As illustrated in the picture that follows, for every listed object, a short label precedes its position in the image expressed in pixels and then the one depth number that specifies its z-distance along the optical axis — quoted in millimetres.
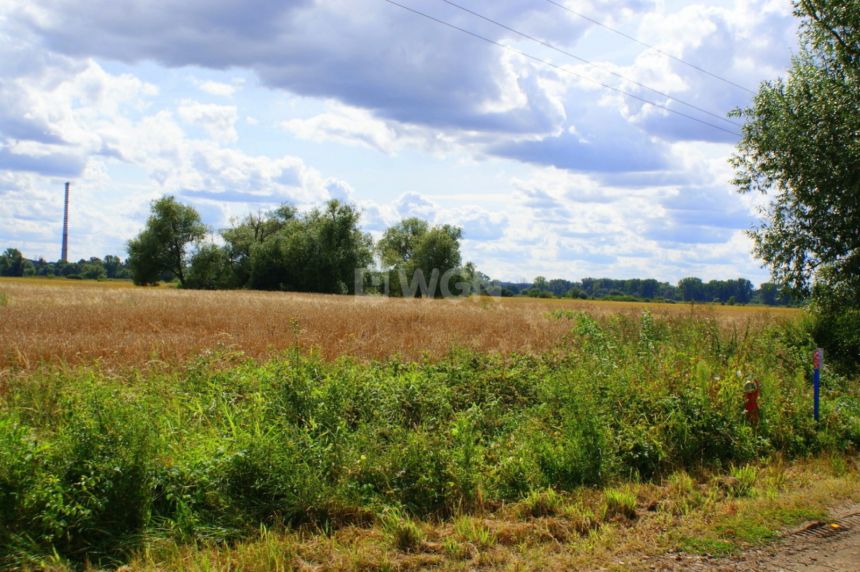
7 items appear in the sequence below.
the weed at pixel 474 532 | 5262
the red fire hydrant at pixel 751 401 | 8969
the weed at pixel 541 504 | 6027
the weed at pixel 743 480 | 6926
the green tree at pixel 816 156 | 17141
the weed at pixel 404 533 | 5172
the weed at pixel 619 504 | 6079
